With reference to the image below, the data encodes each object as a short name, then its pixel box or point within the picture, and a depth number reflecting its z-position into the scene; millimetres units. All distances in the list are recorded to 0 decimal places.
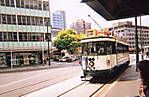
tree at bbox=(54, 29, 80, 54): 58406
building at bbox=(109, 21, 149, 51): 117688
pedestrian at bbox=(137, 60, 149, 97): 4969
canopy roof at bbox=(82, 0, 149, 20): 5798
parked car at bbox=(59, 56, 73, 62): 49669
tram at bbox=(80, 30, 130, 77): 13797
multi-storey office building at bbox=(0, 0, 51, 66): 38125
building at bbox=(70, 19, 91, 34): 170575
